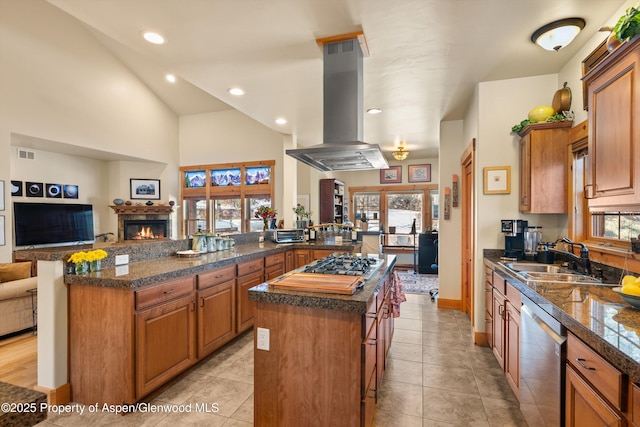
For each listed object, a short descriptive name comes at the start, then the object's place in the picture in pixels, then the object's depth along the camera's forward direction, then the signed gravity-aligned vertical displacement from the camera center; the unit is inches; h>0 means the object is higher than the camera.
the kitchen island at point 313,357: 62.3 -30.4
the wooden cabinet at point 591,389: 41.1 -26.2
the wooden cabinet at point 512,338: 83.0 -35.6
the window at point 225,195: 283.1 +17.7
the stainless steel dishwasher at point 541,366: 56.5 -31.5
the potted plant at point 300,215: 198.8 -1.1
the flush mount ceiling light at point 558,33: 83.2 +50.1
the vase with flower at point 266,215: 194.2 -1.0
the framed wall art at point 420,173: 301.4 +39.8
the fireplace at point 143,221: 276.1 -7.2
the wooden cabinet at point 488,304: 112.3 -34.5
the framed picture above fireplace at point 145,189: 287.0 +23.0
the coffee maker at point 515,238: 111.9 -9.0
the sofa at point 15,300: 125.1 -36.0
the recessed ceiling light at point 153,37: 91.2 +53.2
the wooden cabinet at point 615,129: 58.7 +17.7
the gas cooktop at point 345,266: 82.4 -15.6
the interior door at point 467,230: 144.6 -8.4
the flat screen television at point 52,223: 224.4 -7.9
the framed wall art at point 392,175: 309.7 +38.5
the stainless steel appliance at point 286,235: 181.0 -13.0
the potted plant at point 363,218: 318.3 -4.8
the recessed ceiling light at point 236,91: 131.0 +53.2
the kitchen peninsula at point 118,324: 81.1 -31.1
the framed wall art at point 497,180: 118.9 +13.1
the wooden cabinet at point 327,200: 268.5 +11.6
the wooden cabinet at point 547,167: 104.0 +15.9
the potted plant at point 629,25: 56.6 +35.1
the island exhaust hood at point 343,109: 95.0 +34.1
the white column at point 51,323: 83.4 -30.1
